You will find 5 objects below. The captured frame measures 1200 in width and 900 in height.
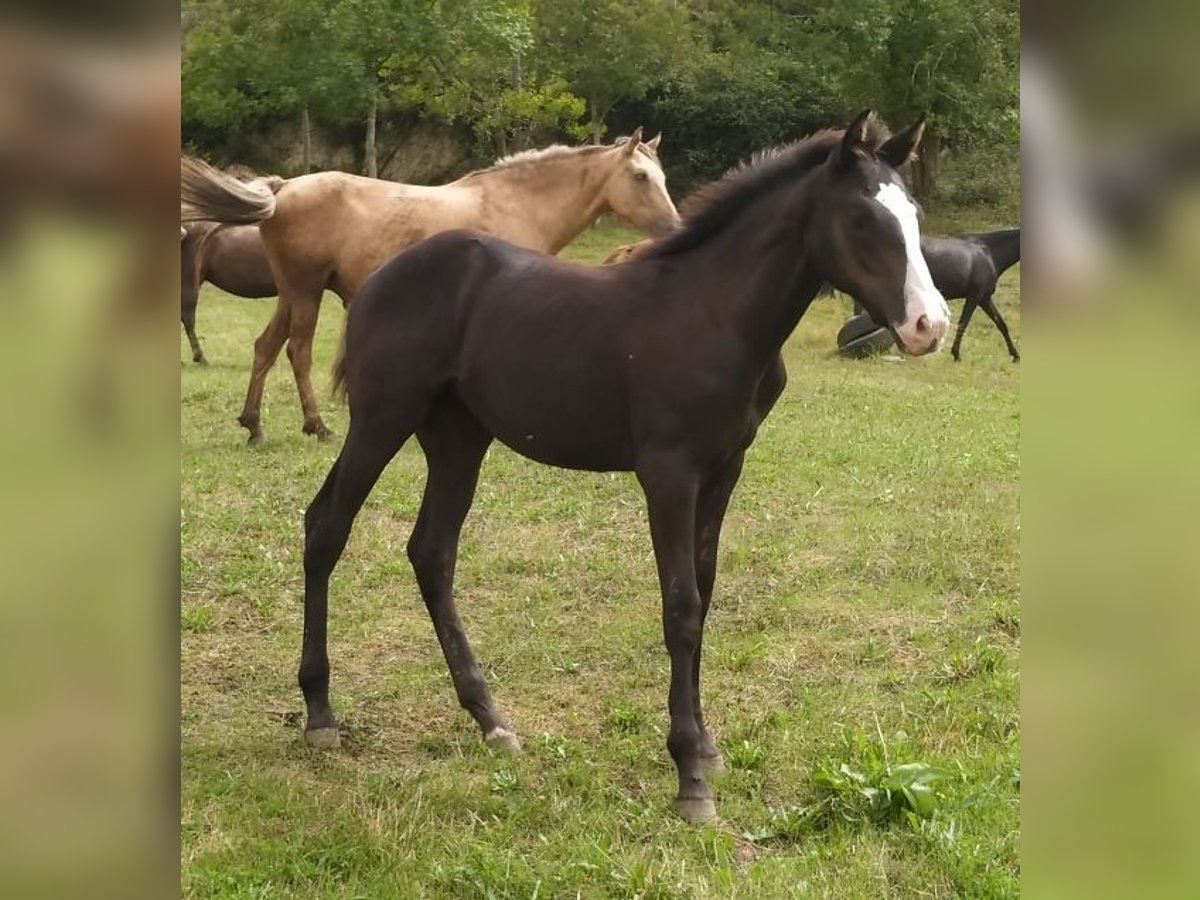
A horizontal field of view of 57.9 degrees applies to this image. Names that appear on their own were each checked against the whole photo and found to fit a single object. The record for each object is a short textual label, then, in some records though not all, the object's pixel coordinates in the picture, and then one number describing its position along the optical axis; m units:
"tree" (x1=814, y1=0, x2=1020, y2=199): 21.73
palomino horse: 7.41
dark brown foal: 3.07
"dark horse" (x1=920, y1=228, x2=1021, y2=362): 13.00
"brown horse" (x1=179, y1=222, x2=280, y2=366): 11.50
